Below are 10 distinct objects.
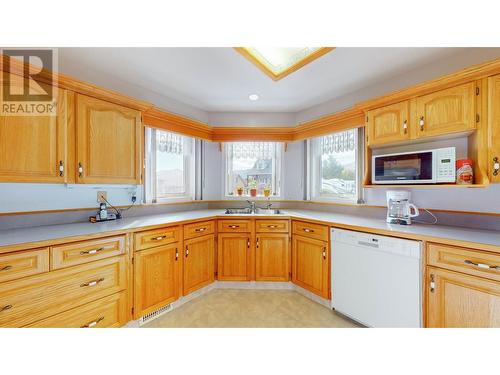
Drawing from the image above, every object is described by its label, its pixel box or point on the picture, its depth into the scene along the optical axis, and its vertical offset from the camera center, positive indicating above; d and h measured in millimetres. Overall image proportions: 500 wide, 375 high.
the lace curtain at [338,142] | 2672 +605
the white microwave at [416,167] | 1651 +175
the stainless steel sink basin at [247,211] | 2851 -360
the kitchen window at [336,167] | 2617 +277
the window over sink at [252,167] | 3303 +306
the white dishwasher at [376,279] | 1567 -787
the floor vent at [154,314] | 1885 -1231
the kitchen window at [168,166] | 2566 +267
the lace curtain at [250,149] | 3303 +593
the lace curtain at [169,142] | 2680 +588
